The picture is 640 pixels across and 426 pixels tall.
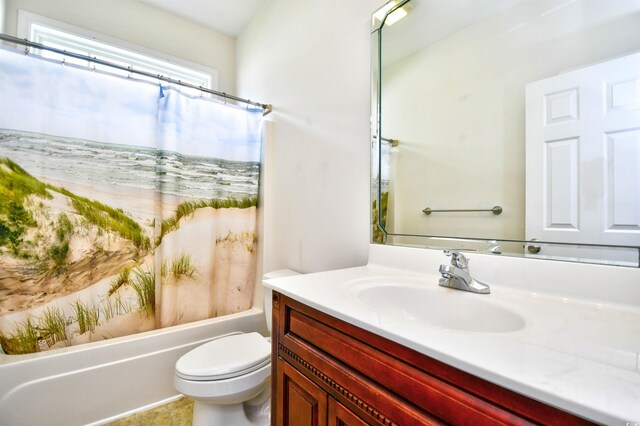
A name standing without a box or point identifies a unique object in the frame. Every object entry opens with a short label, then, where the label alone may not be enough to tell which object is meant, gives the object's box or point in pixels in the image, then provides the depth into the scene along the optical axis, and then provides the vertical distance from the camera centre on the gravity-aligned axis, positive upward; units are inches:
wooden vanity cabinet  16.3 -13.2
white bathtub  49.5 -32.5
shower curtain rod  51.8 +32.0
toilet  44.9 -27.5
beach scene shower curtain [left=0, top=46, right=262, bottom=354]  53.5 +1.7
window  69.1 +46.7
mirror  27.7 +11.4
